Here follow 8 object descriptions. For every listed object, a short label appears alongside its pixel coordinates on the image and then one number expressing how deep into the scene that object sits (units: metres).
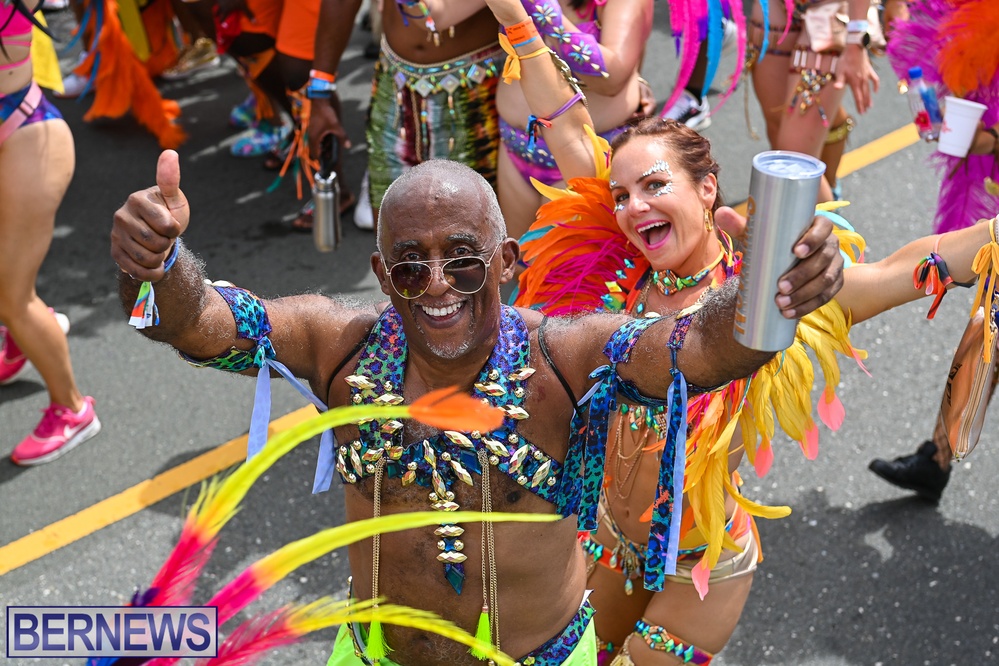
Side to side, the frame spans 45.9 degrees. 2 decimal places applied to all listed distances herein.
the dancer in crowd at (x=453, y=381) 2.30
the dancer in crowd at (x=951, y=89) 3.79
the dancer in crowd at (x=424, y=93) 4.34
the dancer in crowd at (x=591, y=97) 3.85
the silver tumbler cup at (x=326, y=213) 4.68
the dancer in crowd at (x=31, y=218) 4.04
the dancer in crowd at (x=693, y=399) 2.77
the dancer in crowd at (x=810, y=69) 4.97
